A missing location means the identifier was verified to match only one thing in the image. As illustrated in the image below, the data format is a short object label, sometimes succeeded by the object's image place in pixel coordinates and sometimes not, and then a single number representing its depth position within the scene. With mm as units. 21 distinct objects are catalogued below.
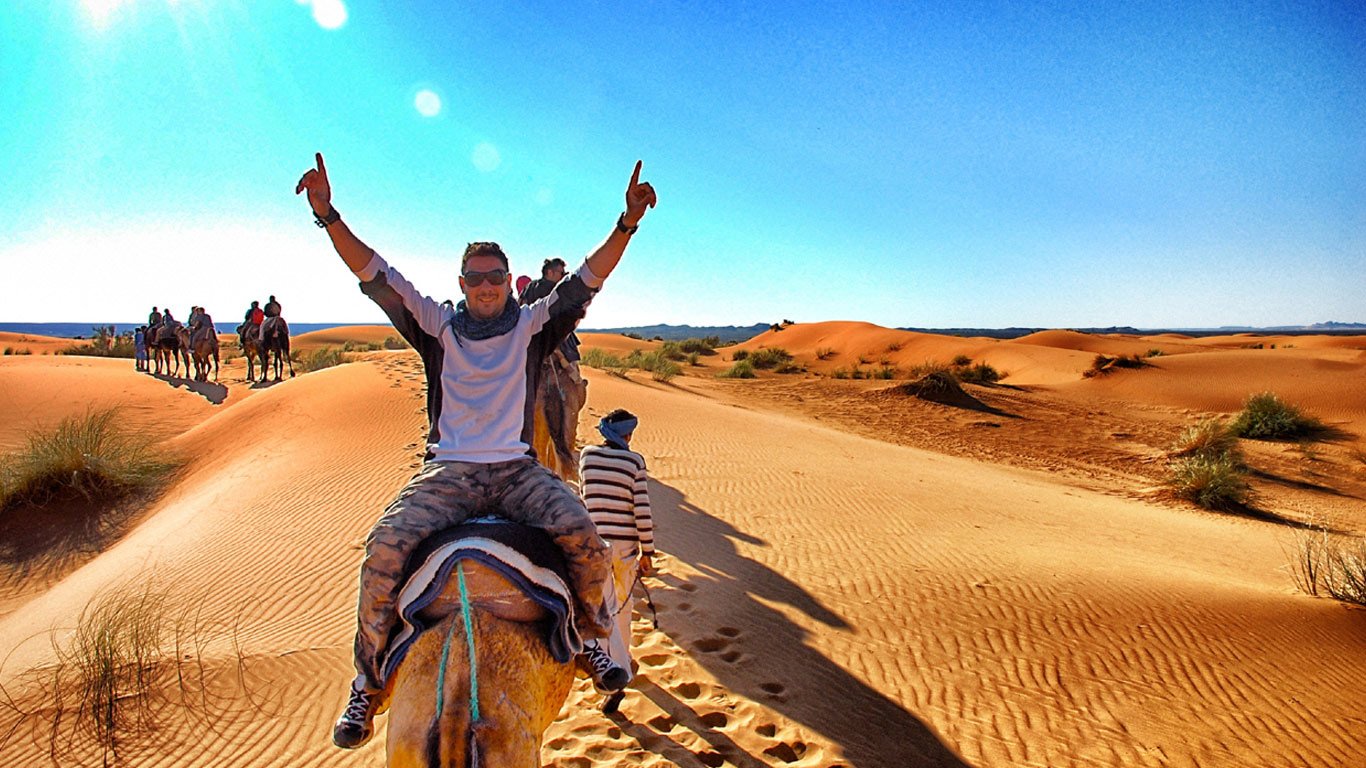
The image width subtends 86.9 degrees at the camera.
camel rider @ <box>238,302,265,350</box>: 22797
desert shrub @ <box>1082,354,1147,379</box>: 31377
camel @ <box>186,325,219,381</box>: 23234
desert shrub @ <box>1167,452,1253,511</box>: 12430
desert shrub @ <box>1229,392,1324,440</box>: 18797
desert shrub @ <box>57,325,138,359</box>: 33844
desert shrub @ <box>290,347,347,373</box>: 24950
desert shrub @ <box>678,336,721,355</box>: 45125
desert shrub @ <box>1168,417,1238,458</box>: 15680
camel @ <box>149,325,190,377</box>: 23516
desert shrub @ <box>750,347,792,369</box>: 35906
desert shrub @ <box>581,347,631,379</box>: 25344
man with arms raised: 2334
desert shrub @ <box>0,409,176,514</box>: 9375
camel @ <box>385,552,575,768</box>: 1892
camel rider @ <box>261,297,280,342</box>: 20875
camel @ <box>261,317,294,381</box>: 21983
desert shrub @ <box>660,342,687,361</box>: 40328
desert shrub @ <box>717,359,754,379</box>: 31272
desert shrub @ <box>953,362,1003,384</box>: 30834
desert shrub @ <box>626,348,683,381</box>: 27012
